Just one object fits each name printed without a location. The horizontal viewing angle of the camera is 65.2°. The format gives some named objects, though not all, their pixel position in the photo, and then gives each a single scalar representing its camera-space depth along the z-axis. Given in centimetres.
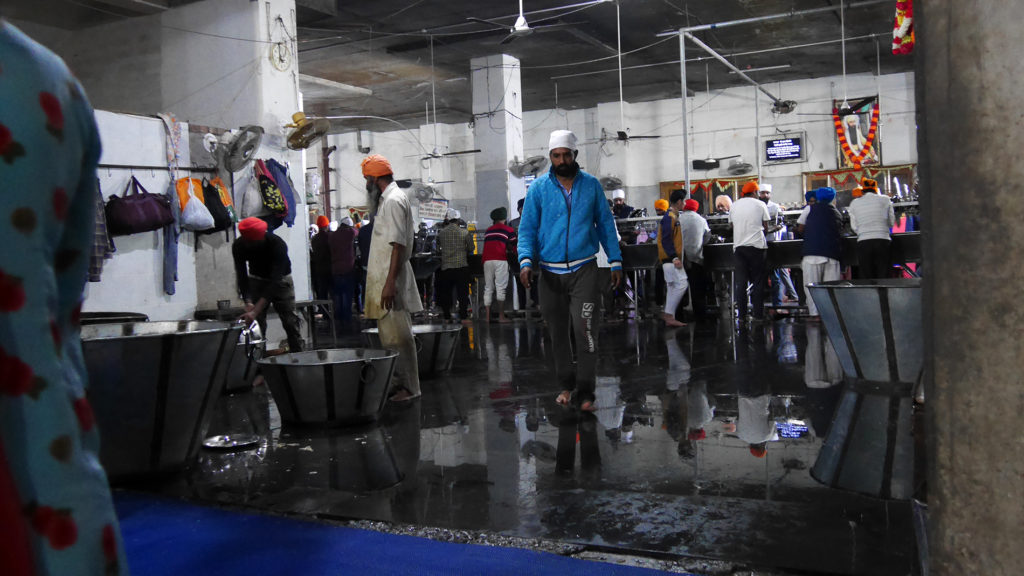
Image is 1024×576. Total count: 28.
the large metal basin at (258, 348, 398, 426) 497
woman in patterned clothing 94
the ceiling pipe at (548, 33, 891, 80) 1659
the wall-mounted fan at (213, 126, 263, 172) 899
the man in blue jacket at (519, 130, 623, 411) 512
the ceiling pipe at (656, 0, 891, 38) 1179
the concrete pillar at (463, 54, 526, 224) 1700
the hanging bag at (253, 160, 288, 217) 951
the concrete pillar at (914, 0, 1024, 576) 179
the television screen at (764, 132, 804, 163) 2120
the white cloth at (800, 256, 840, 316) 942
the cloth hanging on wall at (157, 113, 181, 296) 855
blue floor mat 266
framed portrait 2017
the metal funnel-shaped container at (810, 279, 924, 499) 389
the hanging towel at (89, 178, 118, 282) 764
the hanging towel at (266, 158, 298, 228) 985
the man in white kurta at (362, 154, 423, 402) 541
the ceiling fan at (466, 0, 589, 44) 1076
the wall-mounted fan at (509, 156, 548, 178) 1622
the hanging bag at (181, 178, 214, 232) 859
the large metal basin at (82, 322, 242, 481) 376
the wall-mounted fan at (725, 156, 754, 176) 2186
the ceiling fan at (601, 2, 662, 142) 1775
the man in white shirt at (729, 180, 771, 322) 1022
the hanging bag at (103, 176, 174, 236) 788
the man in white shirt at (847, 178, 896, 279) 937
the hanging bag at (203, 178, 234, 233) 888
